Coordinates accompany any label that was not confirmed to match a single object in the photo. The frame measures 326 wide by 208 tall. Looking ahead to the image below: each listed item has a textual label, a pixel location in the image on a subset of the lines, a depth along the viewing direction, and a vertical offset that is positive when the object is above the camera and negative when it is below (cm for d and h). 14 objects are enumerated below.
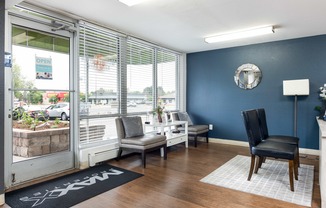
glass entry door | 291 +1
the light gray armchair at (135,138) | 371 -65
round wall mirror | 521 +63
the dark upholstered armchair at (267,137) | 345 -59
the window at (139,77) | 465 +57
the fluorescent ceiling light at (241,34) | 400 +134
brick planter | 298 -59
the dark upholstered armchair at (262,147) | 278 -61
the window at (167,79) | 555 +62
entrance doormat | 243 -111
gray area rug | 264 -111
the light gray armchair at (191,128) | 523 -63
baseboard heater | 363 -95
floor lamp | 427 +29
